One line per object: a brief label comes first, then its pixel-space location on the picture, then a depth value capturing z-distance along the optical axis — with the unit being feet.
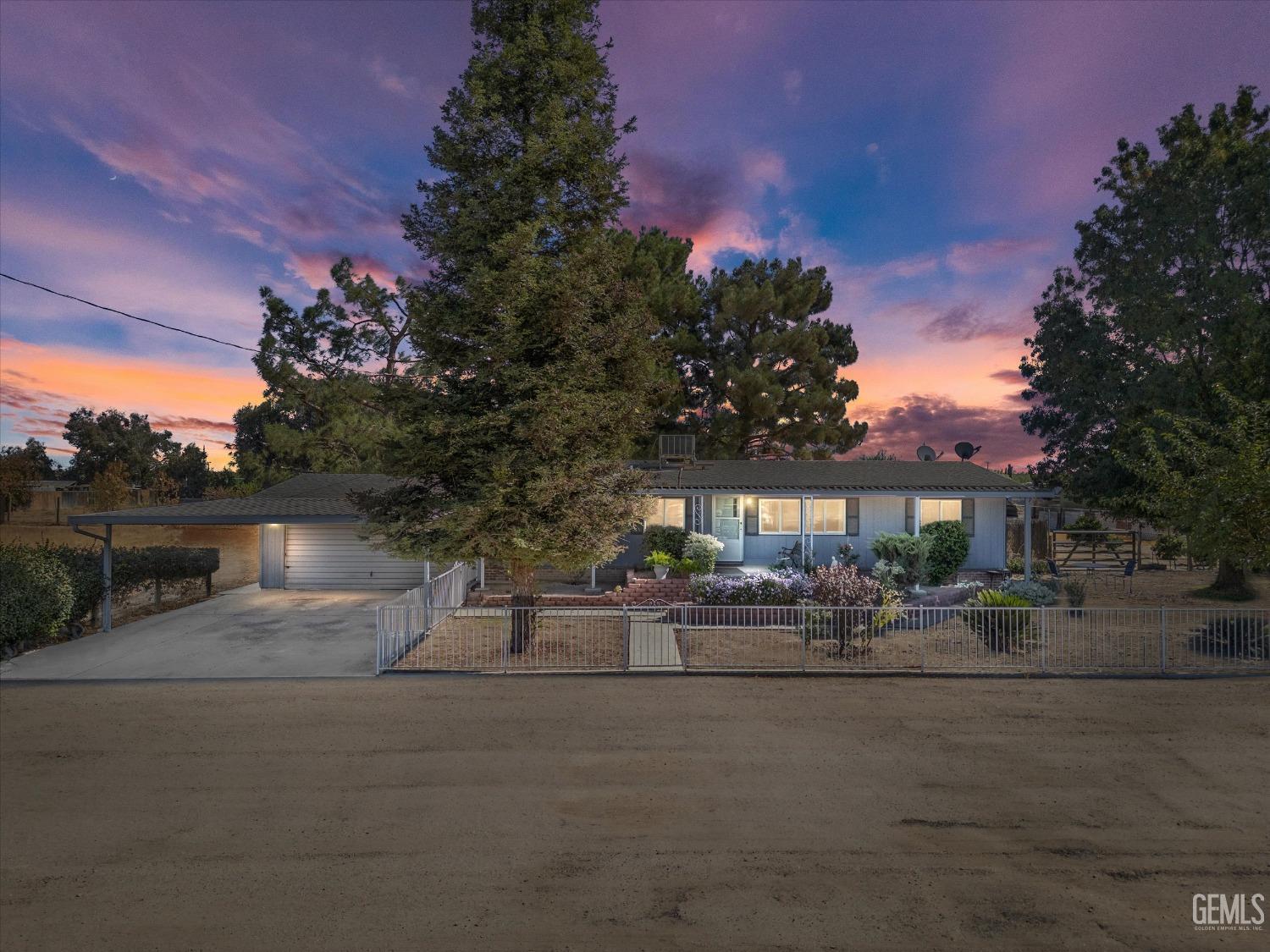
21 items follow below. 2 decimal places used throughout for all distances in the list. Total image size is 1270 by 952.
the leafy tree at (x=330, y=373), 77.66
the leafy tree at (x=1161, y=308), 57.93
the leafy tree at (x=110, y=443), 219.61
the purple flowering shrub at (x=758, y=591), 44.73
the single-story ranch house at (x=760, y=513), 63.82
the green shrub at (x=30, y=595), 36.37
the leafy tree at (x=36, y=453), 205.32
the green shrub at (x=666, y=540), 63.10
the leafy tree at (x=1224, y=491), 35.55
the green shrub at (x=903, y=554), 58.59
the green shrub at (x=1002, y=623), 37.22
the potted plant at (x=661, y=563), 58.08
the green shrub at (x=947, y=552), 61.62
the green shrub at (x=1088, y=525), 99.40
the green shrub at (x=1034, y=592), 44.62
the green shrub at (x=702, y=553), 59.67
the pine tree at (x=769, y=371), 106.73
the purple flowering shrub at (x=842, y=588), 38.68
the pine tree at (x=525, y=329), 35.01
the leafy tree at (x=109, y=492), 133.08
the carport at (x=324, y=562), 63.57
